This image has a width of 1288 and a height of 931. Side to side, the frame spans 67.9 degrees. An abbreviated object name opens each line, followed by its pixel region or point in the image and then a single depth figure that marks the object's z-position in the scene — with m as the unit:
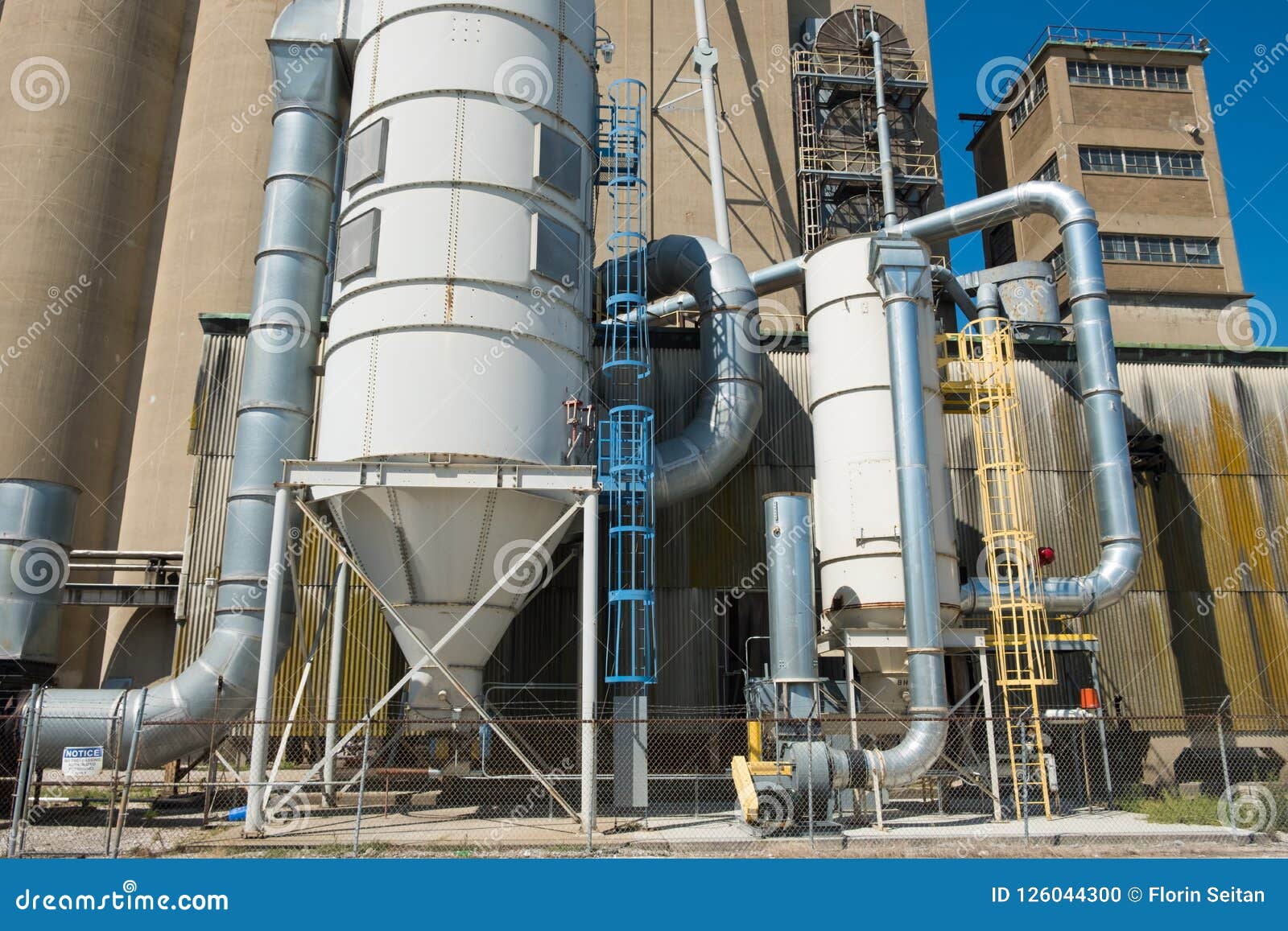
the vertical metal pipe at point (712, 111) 24.17
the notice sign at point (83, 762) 11.64
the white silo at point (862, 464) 15.13
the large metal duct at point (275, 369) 14.01
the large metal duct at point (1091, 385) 16.25
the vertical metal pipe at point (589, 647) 11.45
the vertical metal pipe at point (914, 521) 13.36
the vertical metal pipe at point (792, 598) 14.22
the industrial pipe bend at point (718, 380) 16.55
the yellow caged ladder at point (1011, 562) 14.55
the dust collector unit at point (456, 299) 12.98
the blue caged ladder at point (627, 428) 14.39
